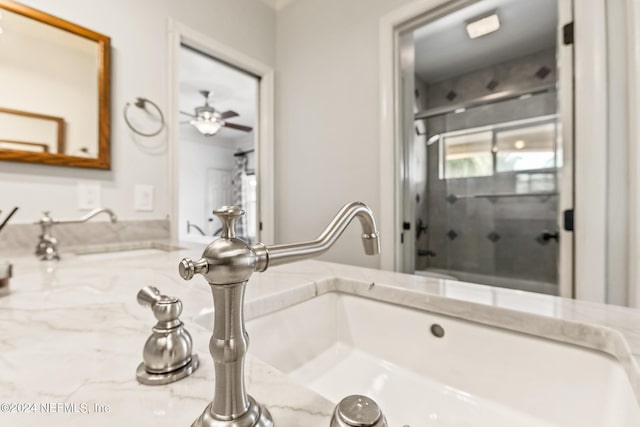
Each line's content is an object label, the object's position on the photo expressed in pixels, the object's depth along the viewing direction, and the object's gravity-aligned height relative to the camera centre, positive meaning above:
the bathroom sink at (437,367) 0.45 -0.29
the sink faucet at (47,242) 0.97 -0.10
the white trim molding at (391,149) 1.33 +0.28
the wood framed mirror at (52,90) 1.05 +0.47
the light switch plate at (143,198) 1.32 +0.06
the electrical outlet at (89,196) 1.18 +0.06
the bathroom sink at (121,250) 1.12 -0.16
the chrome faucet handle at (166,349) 0.31 -0.15
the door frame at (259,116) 1.41 +0.53
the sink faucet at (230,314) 0.23 -0.09
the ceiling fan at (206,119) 3.05 +0.98
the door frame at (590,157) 0.87 +0.16
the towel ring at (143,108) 1.29 +0.45
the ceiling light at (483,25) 1.93 +1.26
